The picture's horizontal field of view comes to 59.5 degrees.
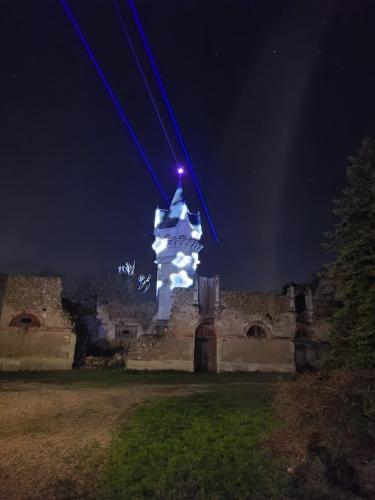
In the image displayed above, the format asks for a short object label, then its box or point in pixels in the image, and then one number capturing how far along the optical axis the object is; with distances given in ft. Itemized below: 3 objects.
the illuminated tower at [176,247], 145.69
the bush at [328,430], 16.24
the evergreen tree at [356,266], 25.34
